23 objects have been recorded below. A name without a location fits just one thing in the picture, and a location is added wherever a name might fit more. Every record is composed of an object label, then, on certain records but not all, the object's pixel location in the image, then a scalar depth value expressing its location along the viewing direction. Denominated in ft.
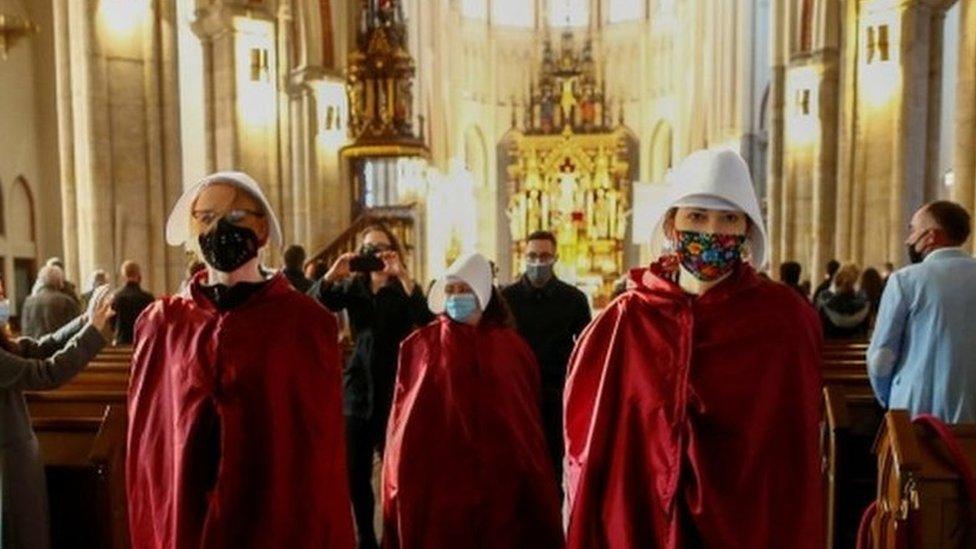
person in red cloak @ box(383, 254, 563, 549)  12.23
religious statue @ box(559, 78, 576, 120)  99.66
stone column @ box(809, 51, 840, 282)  43.52
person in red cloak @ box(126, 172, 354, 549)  8.39
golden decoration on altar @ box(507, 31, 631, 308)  93.61
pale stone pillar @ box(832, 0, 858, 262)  36.24
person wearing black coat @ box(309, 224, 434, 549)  15.26
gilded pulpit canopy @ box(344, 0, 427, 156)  45.44
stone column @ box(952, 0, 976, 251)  25.81
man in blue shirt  12.25
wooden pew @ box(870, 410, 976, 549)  9.63
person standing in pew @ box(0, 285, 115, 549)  10.03
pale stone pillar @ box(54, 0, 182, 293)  27.89
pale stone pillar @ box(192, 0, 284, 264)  41.29
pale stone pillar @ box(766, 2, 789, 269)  50.97
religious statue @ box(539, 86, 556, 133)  99.50
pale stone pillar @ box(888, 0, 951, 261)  33.94
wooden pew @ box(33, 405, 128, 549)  10.76
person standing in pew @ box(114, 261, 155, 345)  23.35
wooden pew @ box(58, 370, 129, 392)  16.88
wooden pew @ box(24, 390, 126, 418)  14.06
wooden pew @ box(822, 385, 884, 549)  13.66
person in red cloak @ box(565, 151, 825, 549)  7.68
